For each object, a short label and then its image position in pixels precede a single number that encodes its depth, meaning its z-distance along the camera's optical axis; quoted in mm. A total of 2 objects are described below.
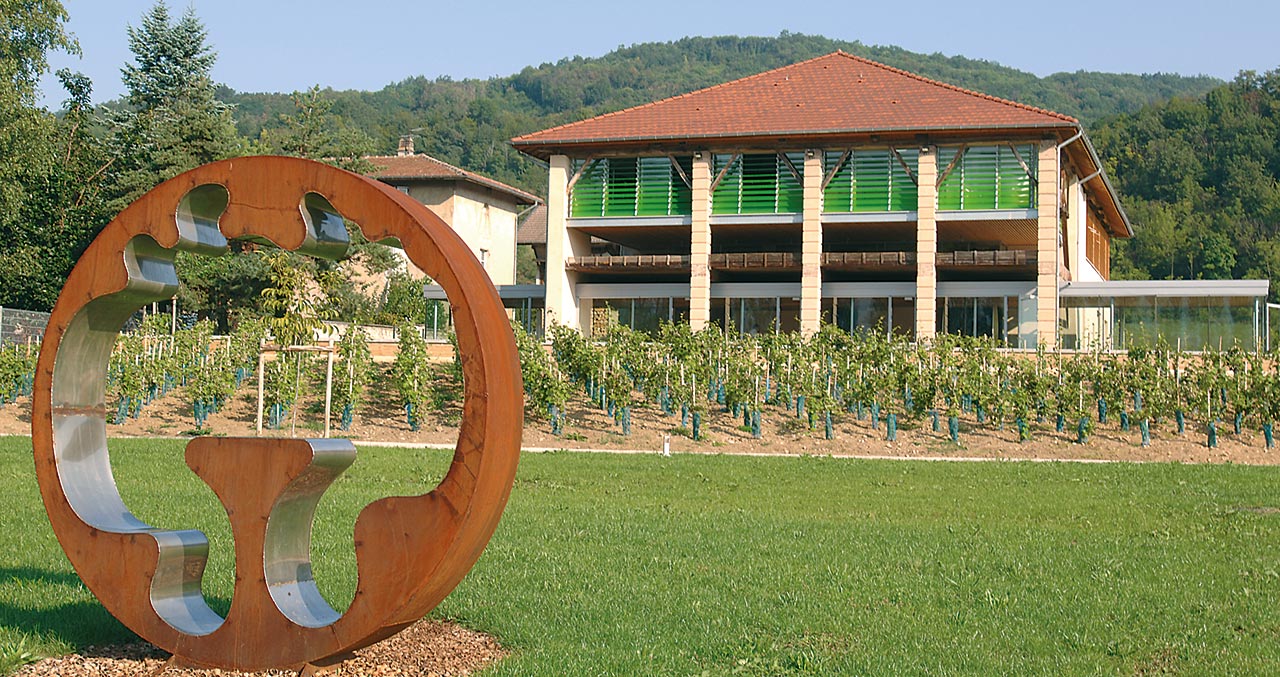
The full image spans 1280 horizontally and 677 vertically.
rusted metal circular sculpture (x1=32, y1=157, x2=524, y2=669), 6344
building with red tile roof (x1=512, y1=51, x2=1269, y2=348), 37094
